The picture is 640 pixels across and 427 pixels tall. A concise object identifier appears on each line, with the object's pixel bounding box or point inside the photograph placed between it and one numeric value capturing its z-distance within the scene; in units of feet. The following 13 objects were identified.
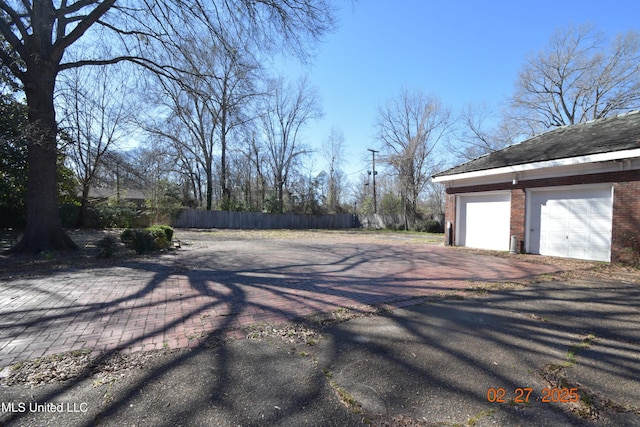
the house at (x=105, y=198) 72.61
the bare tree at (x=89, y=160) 58.85
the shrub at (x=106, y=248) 27.50
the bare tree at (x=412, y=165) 110.22
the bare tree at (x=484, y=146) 93.56
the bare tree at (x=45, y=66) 27.76
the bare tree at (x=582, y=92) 75.31
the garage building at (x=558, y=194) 26.22
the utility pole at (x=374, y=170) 121.59
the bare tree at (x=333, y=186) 133.38
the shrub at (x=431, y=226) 91.71
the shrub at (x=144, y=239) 31.07
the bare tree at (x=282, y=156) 119.34
